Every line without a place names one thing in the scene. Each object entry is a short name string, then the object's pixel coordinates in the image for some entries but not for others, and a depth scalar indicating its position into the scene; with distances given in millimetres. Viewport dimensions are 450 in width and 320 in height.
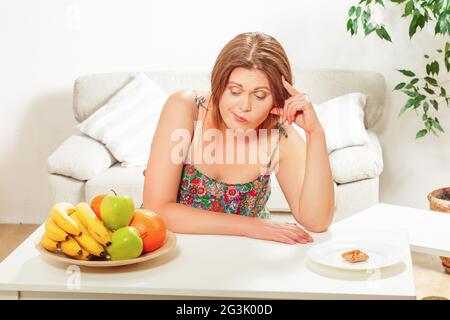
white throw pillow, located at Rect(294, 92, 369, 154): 4484
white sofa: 4239
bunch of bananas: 2304
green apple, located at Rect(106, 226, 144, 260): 2308
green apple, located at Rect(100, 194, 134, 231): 2321
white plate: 2343
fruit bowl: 2296
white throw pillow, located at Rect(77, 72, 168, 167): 4602
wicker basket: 4126
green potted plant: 4367
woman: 2628
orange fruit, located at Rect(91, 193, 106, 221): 2366
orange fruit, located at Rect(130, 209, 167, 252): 2366
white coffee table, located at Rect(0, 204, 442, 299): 2219
